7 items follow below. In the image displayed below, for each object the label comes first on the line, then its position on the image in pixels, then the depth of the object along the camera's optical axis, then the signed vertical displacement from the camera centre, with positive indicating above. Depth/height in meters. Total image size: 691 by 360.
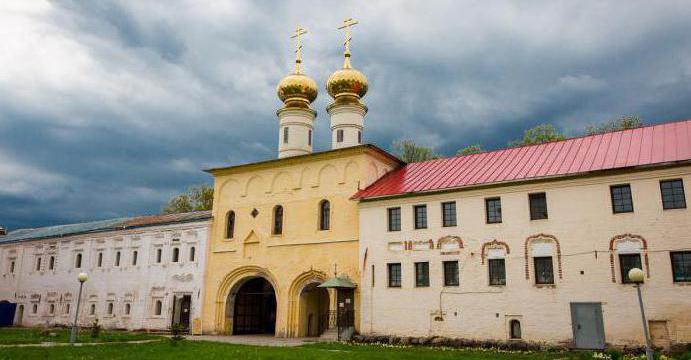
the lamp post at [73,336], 19.36 -0.66
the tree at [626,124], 34.45 +11.69
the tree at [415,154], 43.53 +12.50
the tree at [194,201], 49.50 +10.11
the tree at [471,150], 39.69 +11.64
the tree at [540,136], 36.78 +11.81
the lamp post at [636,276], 14.05 +1.08
